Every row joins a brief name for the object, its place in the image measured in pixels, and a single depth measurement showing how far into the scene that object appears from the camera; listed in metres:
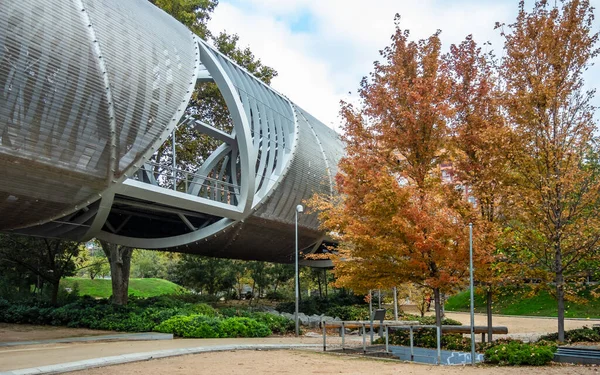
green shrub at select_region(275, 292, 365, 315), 31.06
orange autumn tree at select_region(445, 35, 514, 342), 16.19
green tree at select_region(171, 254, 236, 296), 37.41
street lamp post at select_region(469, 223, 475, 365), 12.39
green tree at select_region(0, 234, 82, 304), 27.41
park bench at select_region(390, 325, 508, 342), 17.69
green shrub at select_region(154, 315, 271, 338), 18.19
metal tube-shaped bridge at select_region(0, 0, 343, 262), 14.22
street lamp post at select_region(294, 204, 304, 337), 21.28
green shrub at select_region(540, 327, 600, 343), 17.88
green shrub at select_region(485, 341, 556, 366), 11.67
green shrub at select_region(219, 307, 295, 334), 21.61
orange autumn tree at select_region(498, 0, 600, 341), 16.42
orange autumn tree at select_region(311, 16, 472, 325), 14.76
